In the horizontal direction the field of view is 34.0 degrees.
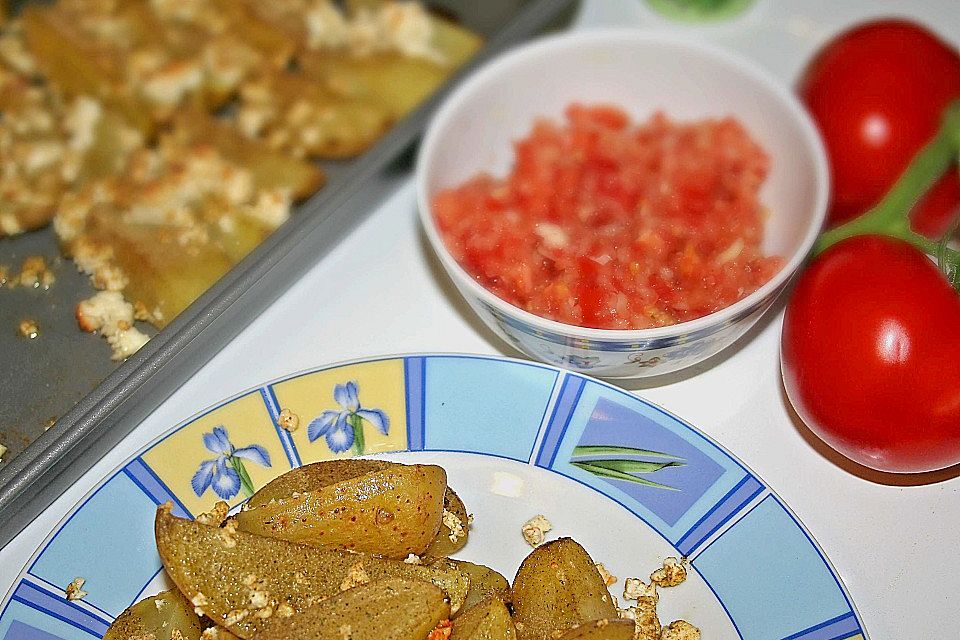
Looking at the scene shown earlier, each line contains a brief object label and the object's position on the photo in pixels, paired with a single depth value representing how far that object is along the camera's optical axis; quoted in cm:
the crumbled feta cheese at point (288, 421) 41
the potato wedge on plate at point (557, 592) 37
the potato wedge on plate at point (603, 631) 36
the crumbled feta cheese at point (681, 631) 38
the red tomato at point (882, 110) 48
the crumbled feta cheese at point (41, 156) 49
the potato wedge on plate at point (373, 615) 36
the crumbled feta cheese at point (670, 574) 39
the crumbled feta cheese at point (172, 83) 51
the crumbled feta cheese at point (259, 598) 37
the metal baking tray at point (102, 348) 41
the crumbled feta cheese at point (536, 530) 40
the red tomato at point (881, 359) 40
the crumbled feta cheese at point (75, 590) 38
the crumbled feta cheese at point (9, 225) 47
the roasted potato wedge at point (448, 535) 39
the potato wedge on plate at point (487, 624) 36
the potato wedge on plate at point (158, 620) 37
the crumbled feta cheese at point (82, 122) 50
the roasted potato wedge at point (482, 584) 38
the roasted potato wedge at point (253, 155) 49
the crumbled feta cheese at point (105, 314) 45
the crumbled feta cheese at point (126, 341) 44
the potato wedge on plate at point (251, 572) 37
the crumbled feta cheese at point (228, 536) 37
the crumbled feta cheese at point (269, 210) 48
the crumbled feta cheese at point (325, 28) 54
